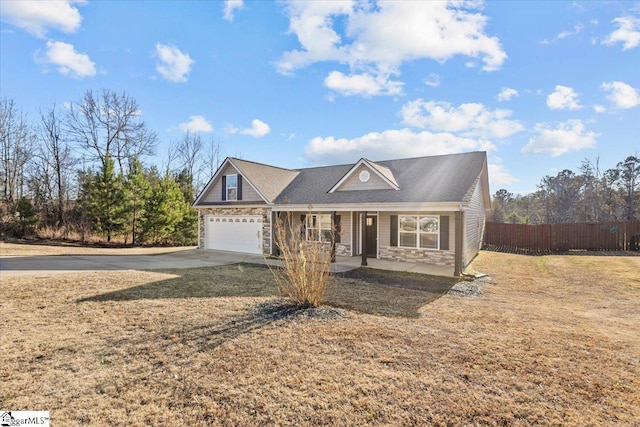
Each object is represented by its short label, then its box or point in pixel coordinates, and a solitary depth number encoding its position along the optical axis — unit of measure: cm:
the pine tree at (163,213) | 2219
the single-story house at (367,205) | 1309
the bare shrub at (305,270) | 667
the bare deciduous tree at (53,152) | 2739
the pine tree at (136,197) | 2247
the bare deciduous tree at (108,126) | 2728
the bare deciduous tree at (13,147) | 2731
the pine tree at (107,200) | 2134
